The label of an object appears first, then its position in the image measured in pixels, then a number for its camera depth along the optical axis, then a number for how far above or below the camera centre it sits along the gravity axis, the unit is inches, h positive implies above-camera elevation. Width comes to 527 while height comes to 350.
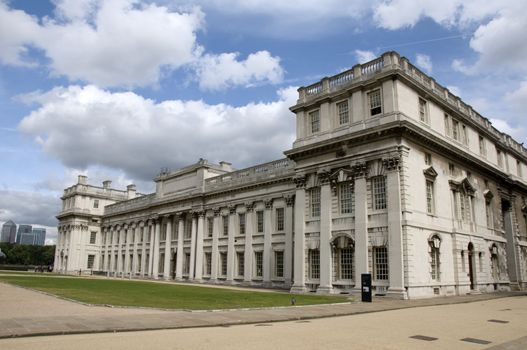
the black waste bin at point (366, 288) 916.0 -37.7
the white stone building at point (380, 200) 1095.6 +210.0
